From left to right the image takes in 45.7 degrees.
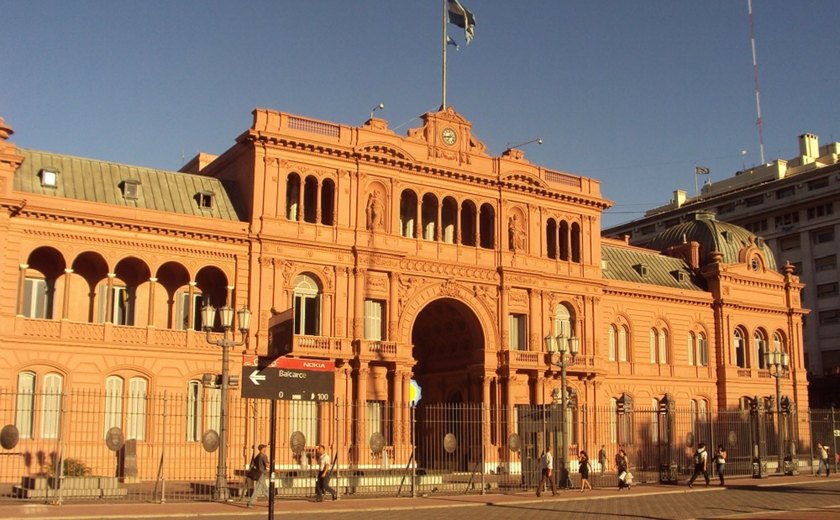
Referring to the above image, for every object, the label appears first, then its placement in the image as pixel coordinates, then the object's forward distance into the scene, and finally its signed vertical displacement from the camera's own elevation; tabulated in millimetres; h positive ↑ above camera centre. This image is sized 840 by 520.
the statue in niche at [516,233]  56719 +11089
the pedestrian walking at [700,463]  41469 -1313
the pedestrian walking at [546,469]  37406 -1440
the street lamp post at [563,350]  39188 +3192
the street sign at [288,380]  23453 +1153
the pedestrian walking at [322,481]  33719 -1738
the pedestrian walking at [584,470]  39969 -1562
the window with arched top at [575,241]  60219 +11317
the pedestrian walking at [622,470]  40406 -1580
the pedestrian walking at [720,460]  43834 -1275
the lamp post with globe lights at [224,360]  32594 +2251
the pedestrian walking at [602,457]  48919 -1300
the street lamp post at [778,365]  50594 +3429
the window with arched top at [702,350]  68250 +5508
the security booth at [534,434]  42812 -152
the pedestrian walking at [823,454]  50688 -1113
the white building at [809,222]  97062 +21264
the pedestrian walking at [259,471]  32412 -1381
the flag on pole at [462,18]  56750 +23229
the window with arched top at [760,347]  71125 +5978
